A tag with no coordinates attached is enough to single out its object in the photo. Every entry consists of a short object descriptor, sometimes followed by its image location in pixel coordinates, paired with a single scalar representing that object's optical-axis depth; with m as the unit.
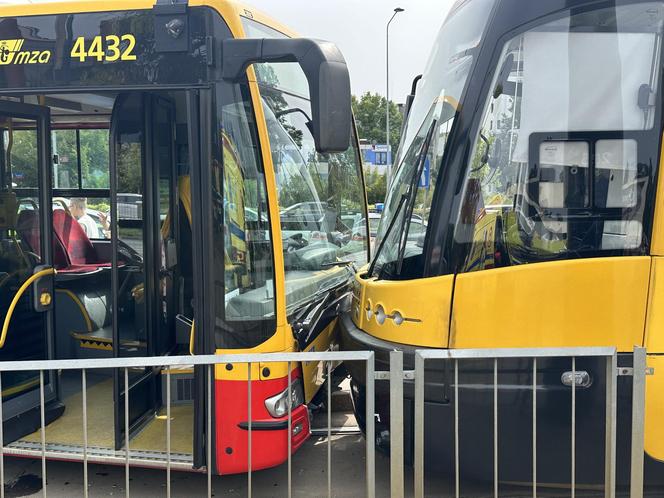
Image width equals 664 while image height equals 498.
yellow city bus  3.38
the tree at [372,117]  38.78
